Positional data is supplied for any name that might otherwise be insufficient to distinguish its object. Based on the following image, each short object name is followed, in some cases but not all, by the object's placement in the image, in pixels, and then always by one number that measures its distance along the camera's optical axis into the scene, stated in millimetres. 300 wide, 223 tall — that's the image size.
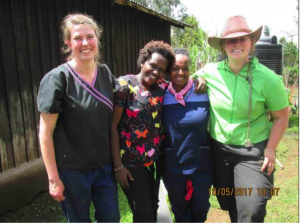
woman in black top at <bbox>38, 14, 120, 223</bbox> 1999
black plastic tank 8039
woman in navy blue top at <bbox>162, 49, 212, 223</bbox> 2541
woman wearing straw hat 2260
